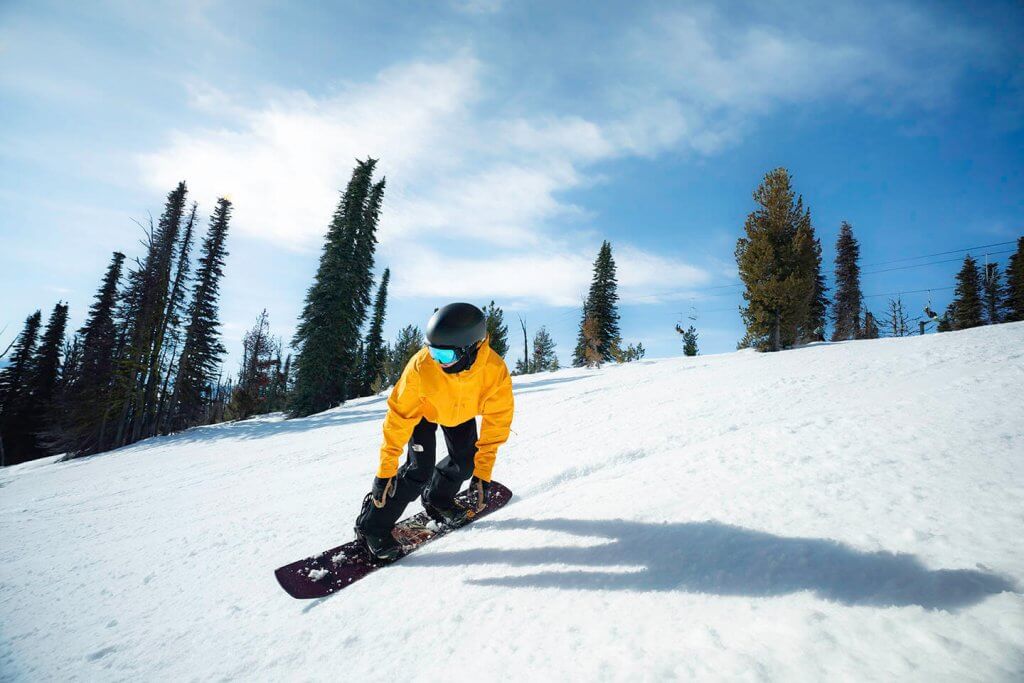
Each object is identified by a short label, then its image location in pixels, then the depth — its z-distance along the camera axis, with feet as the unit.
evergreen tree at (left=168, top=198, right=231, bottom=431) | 85.57
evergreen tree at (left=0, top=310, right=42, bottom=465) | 111.14
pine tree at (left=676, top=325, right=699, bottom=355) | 109.19
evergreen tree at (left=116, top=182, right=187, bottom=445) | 74.95
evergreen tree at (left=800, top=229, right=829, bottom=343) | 104.21
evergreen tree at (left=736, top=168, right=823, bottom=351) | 76.07
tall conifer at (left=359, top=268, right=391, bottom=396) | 124.57
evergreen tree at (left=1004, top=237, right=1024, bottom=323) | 111.96
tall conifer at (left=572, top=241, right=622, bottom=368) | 135.64
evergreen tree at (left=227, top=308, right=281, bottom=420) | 114.11
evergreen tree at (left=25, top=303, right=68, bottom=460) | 110.65
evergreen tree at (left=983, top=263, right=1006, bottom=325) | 124.26
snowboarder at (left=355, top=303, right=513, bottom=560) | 10.01
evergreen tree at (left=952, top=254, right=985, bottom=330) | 125.70
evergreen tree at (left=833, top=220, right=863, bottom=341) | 134.92
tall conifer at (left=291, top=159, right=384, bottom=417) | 76.54
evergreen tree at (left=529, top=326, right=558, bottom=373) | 147.64
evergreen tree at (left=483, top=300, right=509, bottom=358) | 92.03
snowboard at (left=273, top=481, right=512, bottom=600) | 9.42
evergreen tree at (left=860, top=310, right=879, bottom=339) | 144.00
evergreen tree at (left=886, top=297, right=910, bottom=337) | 153.79
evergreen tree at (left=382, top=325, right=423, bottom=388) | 115.44
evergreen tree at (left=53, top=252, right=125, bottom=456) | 75.20
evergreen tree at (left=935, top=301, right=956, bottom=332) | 130.58
